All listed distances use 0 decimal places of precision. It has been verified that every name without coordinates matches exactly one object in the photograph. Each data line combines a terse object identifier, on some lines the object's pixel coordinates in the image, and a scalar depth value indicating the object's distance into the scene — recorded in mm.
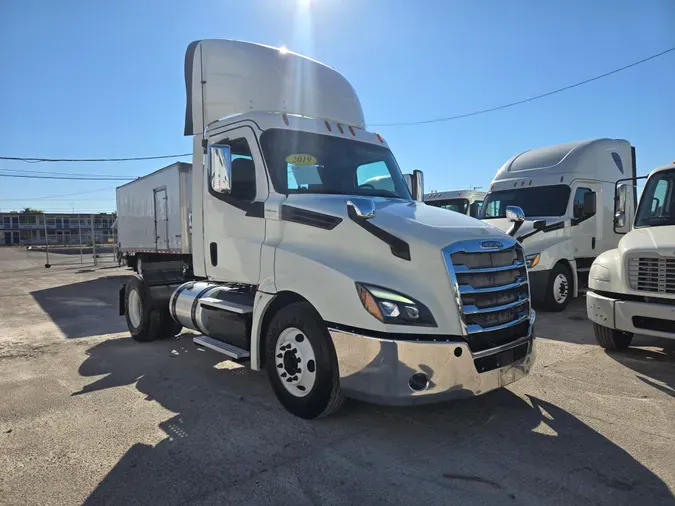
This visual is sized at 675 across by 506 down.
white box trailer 13328
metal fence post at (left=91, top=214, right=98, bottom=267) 25016
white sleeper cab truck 9508
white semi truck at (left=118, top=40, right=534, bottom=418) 3471
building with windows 54875
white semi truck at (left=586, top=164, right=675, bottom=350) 5316
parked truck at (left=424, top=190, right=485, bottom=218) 15967
